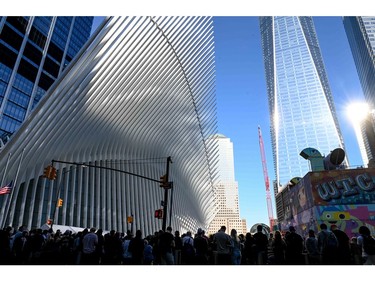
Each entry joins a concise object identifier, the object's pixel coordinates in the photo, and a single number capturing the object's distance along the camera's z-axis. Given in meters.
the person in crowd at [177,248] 10.39
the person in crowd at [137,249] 9.43
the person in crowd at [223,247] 9.55
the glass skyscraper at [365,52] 132.12
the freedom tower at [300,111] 174.02
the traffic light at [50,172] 16.14
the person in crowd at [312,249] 9.15
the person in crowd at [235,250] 9.91
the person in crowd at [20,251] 10.54
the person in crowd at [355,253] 8.99
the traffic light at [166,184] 16.28
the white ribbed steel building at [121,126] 23.59
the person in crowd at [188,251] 10.03
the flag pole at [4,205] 21.12
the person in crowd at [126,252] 9.70
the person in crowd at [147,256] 9.74
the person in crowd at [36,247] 10.45
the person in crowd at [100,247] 9.90
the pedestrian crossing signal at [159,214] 17.66
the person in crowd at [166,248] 9.34
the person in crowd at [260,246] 10.08
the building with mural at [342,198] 29.98
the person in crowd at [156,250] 9.92
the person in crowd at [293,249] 9.63
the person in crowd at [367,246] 8.55
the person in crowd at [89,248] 9.50
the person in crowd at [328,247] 8.34
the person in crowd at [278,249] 9.83
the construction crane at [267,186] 129.62
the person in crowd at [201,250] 10.02
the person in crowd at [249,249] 10.45
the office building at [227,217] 172.32
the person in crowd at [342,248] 8.35
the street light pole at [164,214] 15.51
